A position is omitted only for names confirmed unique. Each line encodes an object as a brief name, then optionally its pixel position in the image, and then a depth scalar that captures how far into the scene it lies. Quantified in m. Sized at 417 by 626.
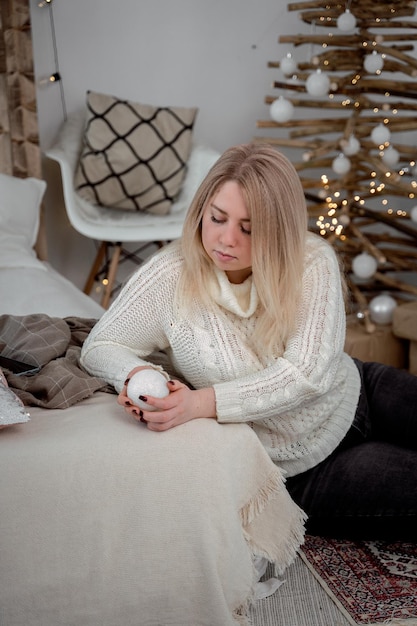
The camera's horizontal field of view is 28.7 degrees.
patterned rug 1.59
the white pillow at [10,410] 1.31
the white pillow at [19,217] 2.80
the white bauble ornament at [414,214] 3.03
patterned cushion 3.50
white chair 3.41
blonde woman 1.51
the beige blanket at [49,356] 1.54
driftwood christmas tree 3.14
